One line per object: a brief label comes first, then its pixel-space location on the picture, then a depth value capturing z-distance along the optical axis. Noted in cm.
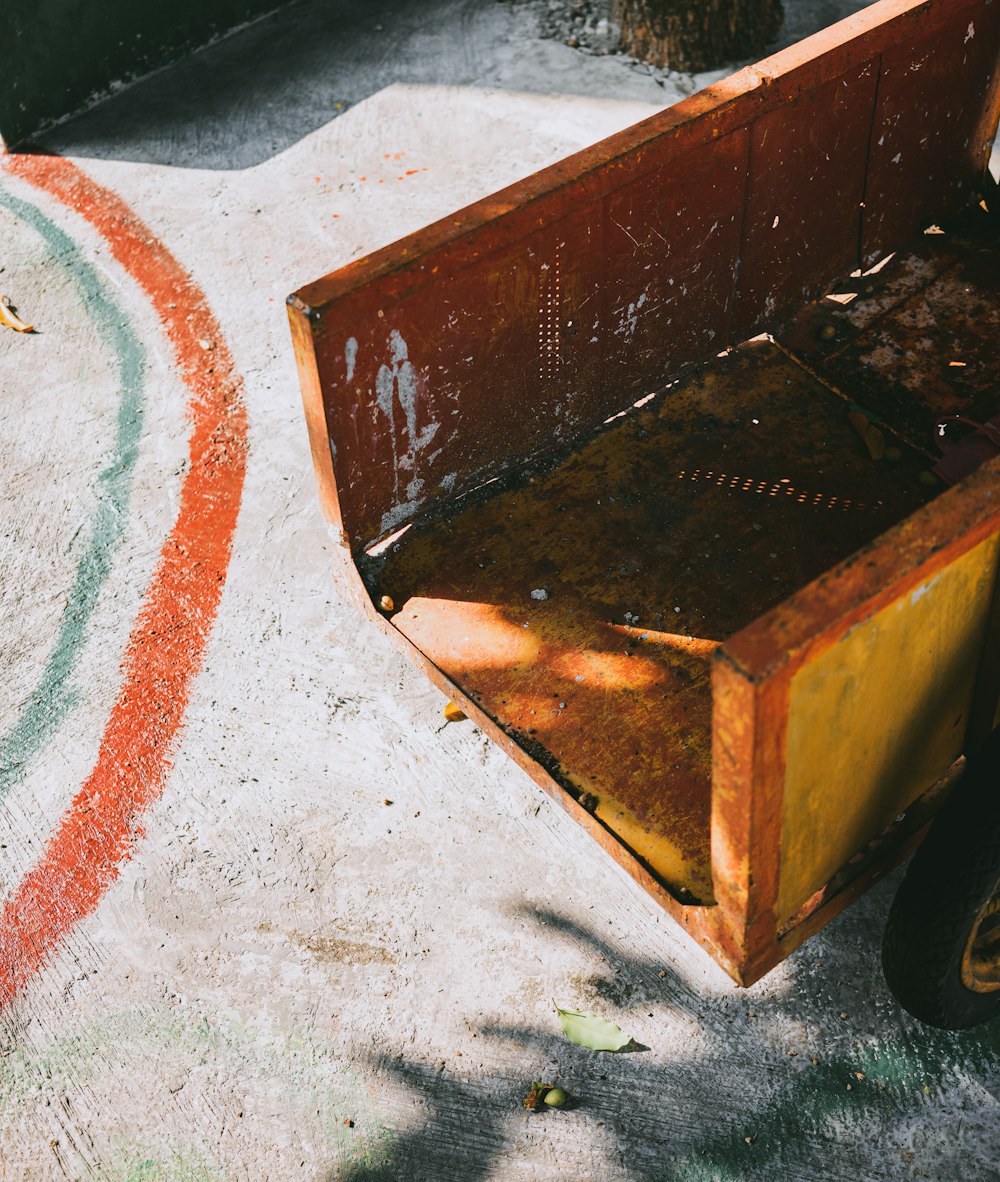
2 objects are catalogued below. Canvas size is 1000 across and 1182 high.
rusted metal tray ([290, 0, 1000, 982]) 262
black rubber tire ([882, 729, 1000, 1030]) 267
